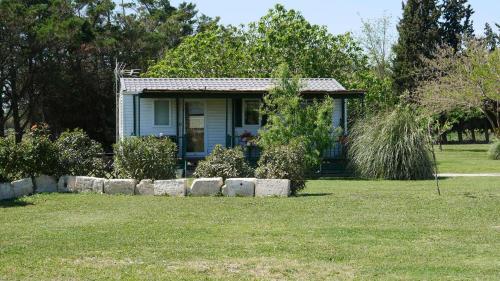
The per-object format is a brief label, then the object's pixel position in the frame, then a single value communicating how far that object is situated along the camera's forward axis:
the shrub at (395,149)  20.12
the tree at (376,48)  55.47
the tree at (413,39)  46.69
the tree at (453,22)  48.75
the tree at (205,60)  33.81
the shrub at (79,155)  15.83
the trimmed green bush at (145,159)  15.12
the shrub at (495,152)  30.69
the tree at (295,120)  20.45
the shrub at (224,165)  14.79
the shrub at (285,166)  14.30
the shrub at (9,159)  14.89
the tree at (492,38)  48.09
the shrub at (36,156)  15.04
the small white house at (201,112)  23.38
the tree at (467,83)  31.92
